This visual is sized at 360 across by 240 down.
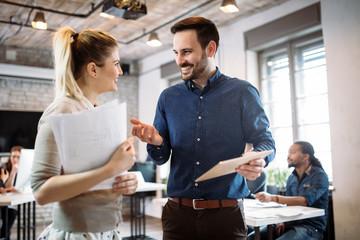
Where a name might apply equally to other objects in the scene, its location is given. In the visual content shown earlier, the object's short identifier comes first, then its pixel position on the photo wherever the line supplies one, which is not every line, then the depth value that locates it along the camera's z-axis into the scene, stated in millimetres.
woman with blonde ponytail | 991
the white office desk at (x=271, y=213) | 2451
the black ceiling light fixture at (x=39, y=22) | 4520
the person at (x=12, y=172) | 4555
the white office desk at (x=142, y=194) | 4109
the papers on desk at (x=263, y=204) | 3033
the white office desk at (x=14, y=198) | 3232
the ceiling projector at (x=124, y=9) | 4034
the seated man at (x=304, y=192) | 3086
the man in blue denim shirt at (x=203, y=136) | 1493
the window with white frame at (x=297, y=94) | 4562
